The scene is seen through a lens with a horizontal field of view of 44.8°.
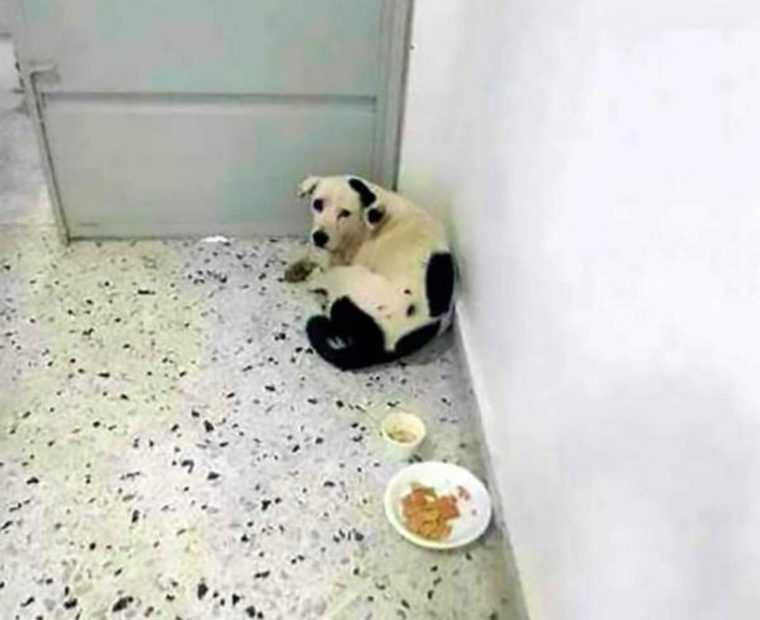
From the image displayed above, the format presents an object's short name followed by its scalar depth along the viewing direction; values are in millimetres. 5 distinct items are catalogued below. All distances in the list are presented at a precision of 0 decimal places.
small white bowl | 1689
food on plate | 1560
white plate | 1556
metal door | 1819
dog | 1842
